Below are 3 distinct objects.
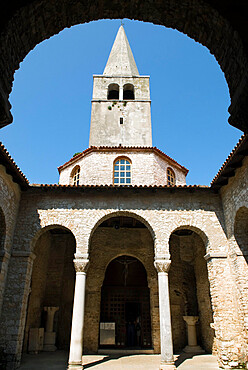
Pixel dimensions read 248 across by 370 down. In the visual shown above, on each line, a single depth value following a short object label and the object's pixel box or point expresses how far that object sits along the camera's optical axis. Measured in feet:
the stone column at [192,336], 41.27
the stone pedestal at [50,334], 42.80
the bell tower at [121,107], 59.36
